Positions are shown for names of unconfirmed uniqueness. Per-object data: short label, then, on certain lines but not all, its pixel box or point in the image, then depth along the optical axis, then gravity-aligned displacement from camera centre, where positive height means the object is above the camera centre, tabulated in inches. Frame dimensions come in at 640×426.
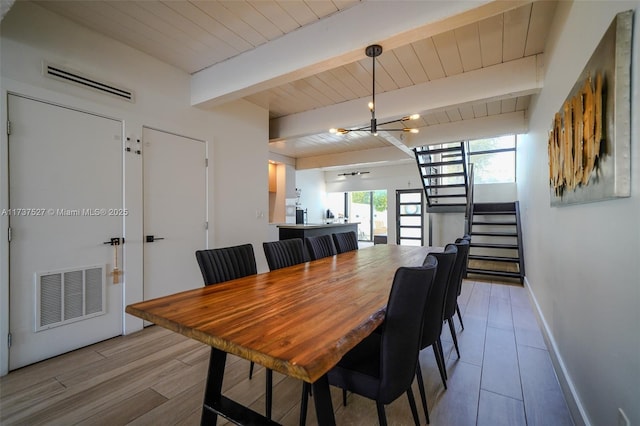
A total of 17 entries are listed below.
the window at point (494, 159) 239.5 +46.3
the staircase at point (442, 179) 217.3 +28.9
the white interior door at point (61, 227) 85.2 -6.1
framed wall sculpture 38.6 +14.7
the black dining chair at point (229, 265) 73.2 -16.0
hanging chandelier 83.4 +48.8
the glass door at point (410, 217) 327.3 -7.7
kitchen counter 207.2 -15.6
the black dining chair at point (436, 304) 62.1 -21.7
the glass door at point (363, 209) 396.2 +1.7
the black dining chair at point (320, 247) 119.4 -16.3
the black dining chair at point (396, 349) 45.4 -23.4
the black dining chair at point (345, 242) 138.7 -16.3
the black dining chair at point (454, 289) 82.1 -23.5
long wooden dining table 35.7 -18.2
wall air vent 91.2 +45.0
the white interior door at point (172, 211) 116.6 -0.8
